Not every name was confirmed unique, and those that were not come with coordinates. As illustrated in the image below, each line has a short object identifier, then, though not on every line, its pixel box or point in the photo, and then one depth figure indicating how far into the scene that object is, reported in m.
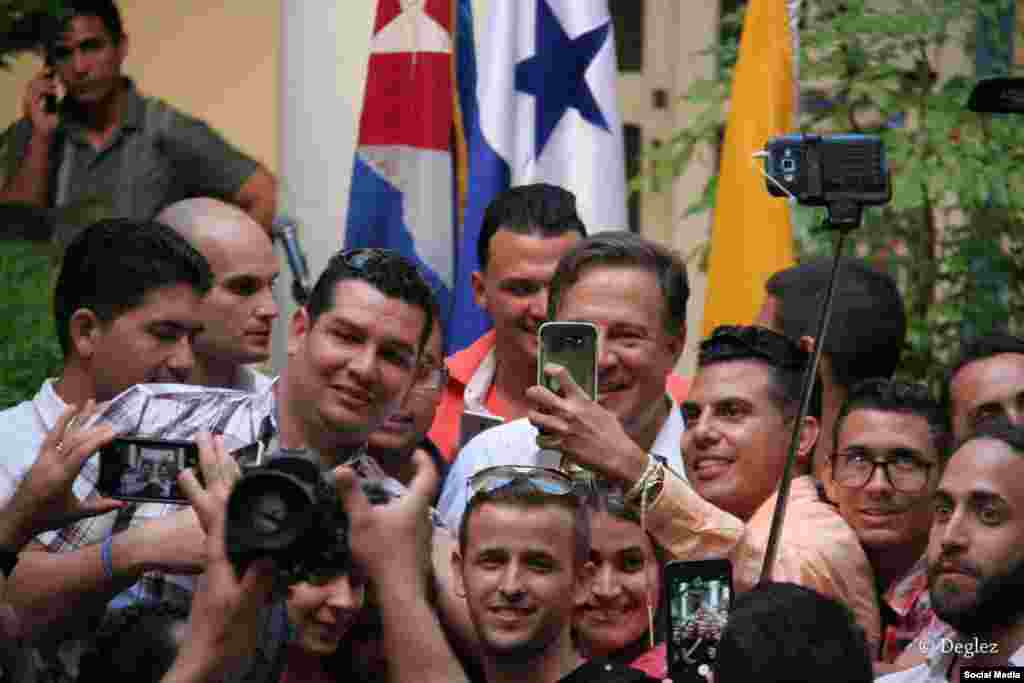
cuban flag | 14.76
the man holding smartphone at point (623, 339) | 11.76
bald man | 13.33
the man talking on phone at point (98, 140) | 15.54
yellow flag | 14.86
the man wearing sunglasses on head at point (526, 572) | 10.07
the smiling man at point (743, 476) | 10.80
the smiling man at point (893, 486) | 11.43
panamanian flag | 14.99
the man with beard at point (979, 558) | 10.14
